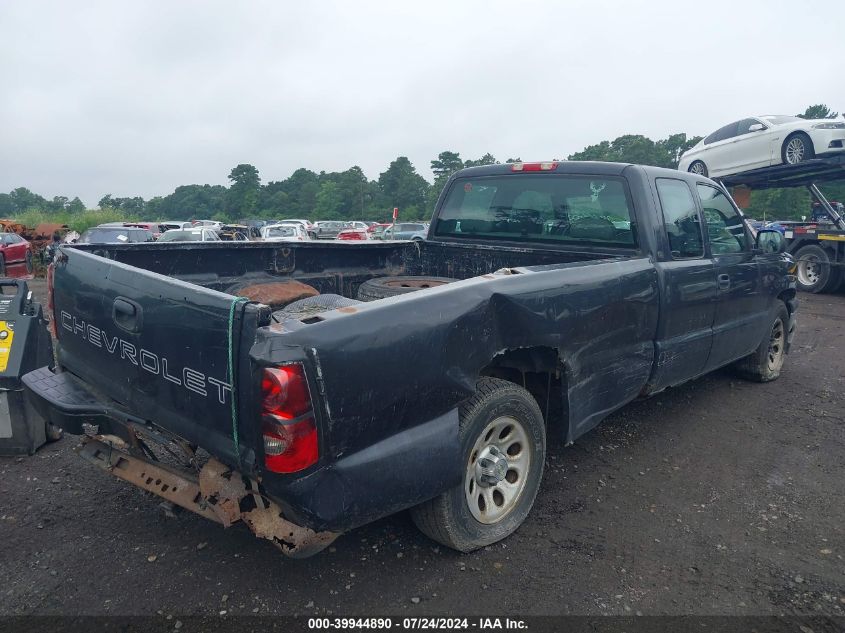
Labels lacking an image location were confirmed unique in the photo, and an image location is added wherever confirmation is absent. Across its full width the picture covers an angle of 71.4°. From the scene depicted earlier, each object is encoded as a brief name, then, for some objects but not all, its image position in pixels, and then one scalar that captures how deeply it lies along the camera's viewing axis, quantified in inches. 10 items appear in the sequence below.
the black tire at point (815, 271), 492.7
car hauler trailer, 481.1
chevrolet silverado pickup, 83.9
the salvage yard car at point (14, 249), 576.7
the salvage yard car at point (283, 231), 995.3
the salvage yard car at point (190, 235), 641.7
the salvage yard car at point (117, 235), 599.2
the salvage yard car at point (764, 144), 443.2
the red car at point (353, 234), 985.2
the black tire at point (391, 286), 151.3
